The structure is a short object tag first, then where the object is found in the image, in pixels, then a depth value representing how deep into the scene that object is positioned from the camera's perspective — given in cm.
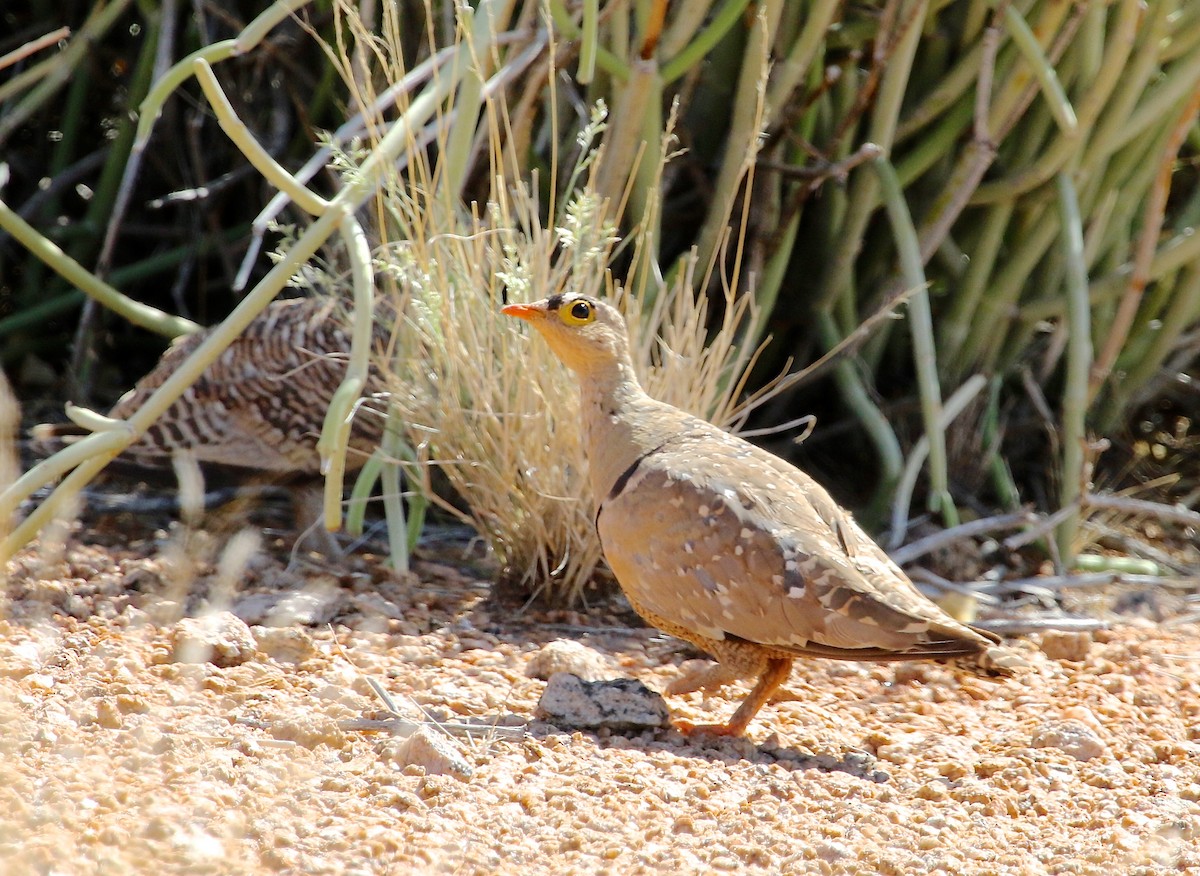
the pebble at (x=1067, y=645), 805
